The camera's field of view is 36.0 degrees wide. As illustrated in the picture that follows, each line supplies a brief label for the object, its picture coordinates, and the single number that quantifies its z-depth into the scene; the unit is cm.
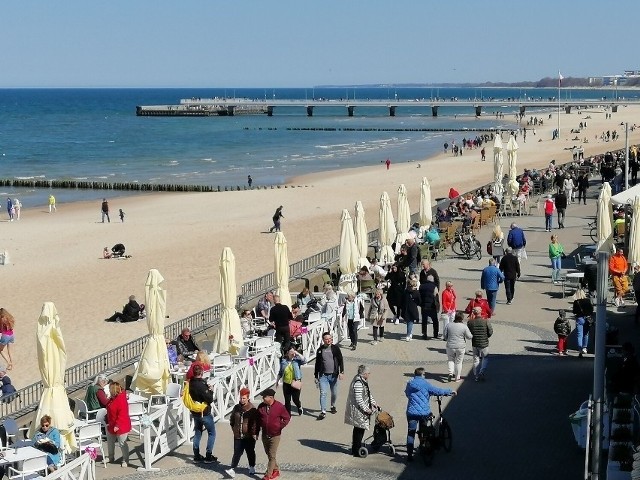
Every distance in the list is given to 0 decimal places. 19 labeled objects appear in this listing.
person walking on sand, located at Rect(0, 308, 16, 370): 1864
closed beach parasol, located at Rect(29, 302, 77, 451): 1167
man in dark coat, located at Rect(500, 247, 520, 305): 1920
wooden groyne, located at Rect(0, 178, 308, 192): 5747
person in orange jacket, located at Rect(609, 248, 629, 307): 1852
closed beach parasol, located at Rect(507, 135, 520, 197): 3272
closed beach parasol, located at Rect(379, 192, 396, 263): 2261
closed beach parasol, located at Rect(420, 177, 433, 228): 2617
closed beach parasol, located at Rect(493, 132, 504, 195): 3350
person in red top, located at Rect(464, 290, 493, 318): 1535
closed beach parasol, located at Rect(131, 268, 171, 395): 1330
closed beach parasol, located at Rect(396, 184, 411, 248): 2419
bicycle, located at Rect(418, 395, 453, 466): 1108
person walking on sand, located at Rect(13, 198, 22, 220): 4462
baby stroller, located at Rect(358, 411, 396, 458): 1145
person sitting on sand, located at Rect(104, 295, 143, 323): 2230
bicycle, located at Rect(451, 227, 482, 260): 2428
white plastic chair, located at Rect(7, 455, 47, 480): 1025
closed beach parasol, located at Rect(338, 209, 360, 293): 1973
